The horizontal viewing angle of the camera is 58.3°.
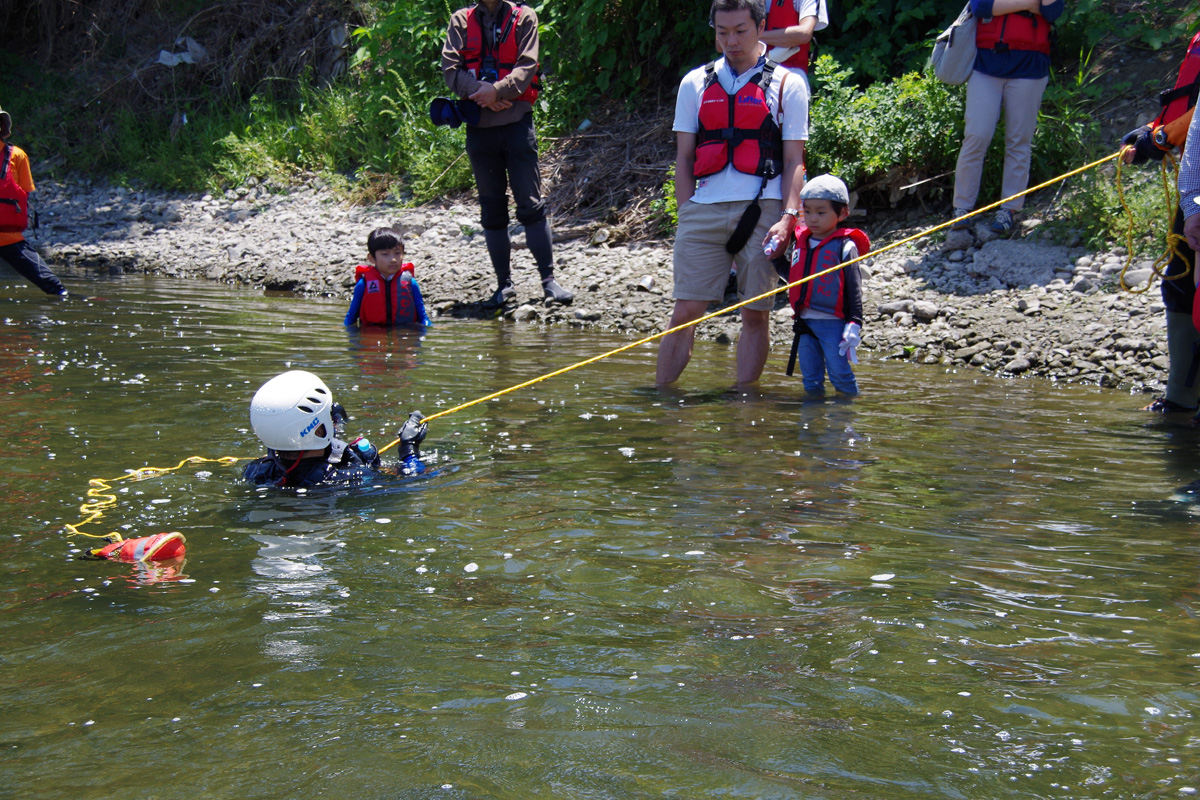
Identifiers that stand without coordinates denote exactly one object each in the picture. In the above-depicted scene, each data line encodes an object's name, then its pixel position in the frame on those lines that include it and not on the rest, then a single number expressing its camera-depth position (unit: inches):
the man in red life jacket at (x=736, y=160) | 254.2
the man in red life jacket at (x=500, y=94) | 387.2
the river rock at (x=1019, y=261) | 364.8
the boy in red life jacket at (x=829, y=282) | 269.0
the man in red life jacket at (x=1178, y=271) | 214.2
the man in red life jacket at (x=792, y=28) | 345.4
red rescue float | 161.5
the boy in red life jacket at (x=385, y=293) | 392.5
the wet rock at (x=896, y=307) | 369.4
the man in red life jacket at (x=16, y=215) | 443.8
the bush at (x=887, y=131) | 406.6
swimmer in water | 202.2
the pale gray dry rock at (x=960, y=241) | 391.5
